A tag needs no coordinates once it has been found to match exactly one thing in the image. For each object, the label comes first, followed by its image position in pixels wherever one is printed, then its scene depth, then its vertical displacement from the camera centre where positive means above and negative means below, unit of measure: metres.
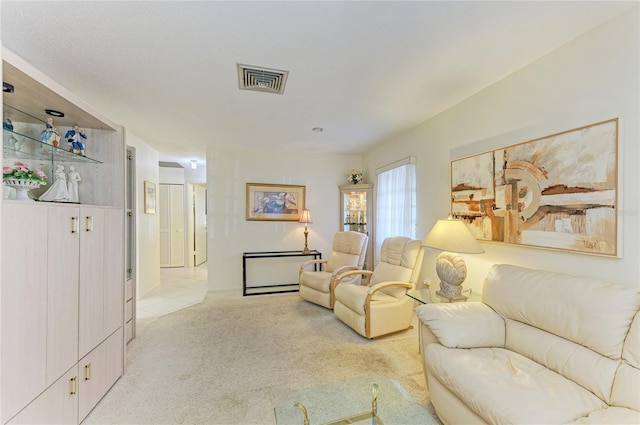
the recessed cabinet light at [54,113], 1.71 +0.64
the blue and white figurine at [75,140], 1.93 +0.51
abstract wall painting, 1.61 +0.14
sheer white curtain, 3.59 +0.12
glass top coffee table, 1.45 -1.23
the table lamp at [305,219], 4.63 -0.16
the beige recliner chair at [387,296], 2.69 -0.95
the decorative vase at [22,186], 1.51 +0.14
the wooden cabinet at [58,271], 1.26 -0.36
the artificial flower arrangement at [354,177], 4.90 +0.61
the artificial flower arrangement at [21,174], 1.51 +0.21
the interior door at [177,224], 6.42 -0.36
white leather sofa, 1.19 -0.81
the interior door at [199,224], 6.79 -0.37
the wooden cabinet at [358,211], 4.66 -0.02
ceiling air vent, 2.15 +1.13
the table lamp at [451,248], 2.19 -0.32
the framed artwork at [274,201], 4.67 +0.15
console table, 4.42 -1.31
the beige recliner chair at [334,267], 3.57 -0.83
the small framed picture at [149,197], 4.21 +0.20
